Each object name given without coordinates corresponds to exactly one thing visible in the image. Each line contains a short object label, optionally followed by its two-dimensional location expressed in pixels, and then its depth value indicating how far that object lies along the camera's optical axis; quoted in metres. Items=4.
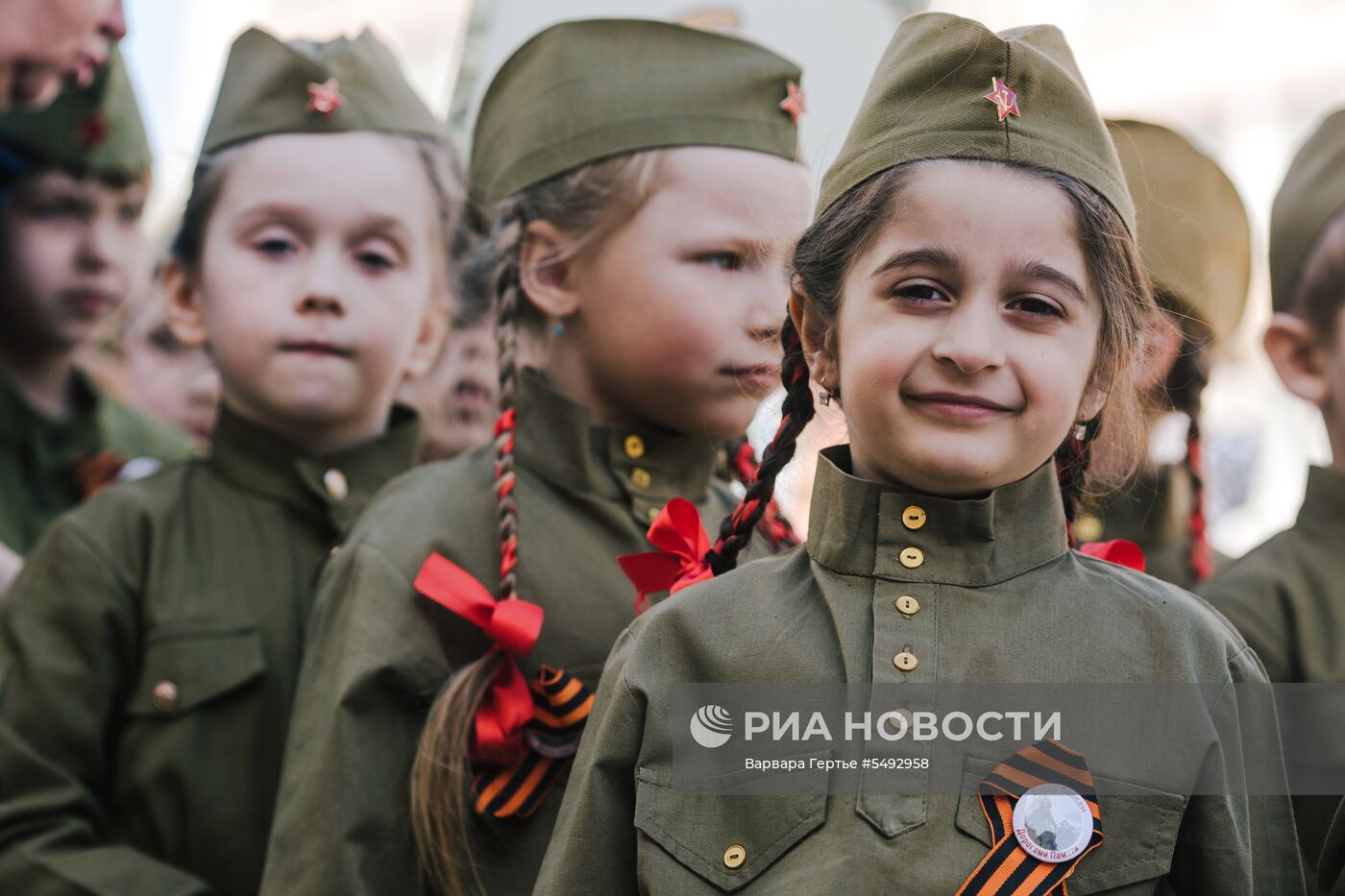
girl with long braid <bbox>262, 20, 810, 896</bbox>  2.81
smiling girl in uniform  2.57
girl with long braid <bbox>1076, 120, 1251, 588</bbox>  3.14
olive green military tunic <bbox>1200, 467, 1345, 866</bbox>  2.89
